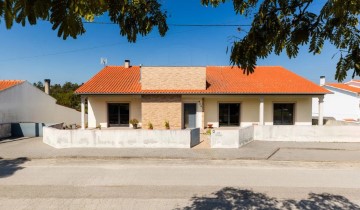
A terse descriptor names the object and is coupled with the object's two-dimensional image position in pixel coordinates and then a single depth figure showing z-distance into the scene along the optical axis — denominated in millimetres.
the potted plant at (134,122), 18266
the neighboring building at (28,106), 19562
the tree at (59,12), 1729
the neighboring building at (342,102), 25609
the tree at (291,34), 2916
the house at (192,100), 17828
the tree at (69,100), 32844
